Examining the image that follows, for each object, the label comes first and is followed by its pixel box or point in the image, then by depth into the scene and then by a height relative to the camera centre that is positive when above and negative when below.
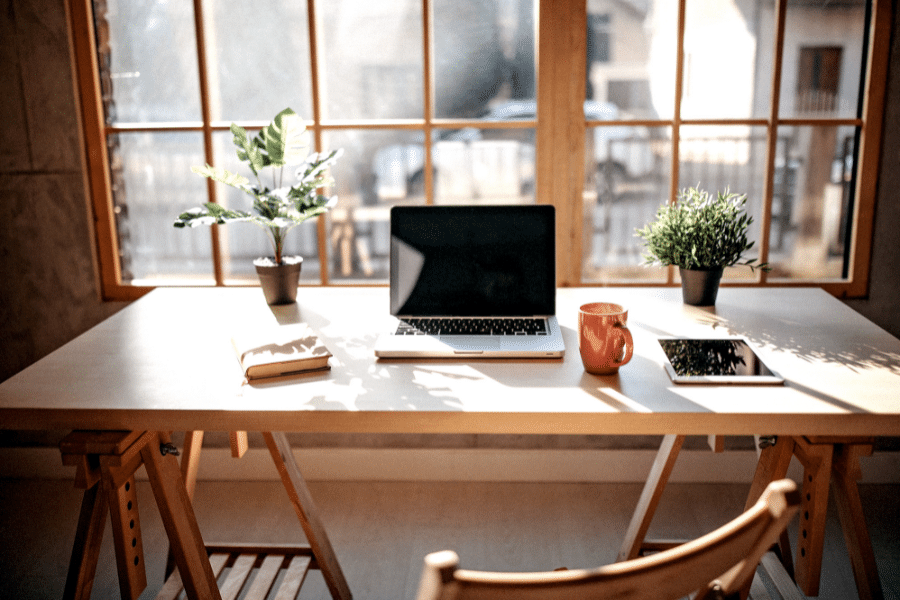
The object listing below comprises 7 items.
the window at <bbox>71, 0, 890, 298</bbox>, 2.31 +0.23
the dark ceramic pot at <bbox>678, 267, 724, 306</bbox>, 1.90 -0.30
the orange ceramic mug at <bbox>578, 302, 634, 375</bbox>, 1.43 -0.33
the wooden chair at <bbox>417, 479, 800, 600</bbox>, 0.72 -0.42
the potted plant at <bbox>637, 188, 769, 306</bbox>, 1.88 -0.17
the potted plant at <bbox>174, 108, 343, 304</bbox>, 1.94 -0.05
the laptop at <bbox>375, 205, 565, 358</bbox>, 1.85 -0.22
